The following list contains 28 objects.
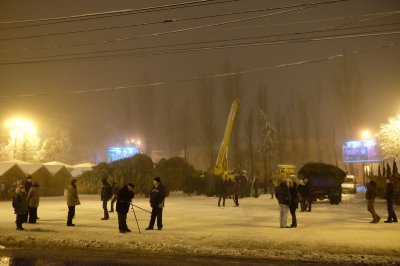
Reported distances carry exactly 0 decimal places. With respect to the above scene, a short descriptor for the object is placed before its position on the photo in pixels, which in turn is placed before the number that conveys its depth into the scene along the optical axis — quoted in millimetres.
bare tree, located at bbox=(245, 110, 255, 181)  57844
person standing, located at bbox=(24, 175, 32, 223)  16178
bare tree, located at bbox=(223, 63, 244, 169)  54531
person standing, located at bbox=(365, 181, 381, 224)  15259
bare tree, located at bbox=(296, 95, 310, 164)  64688
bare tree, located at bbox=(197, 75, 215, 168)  56875
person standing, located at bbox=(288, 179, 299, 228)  14039
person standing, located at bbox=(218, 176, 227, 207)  25059
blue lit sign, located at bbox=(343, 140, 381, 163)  60656
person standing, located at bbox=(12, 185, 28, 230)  13211
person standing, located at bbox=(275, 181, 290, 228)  13778
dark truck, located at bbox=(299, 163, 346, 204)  27547
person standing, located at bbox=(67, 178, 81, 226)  14414
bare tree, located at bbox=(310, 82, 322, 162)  64625
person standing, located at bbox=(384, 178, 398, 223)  15327
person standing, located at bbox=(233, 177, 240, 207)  25094
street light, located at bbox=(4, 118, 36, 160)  45441
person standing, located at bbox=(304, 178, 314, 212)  19797
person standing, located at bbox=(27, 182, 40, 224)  15047
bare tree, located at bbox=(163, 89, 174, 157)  68119
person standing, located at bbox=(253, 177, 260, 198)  35531
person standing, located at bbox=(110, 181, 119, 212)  22150
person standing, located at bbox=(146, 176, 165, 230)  13247
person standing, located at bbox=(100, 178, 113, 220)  16766
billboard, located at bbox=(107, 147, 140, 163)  86438
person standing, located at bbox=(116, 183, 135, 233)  12422
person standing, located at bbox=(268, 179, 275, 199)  34088
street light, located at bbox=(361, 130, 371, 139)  56853
